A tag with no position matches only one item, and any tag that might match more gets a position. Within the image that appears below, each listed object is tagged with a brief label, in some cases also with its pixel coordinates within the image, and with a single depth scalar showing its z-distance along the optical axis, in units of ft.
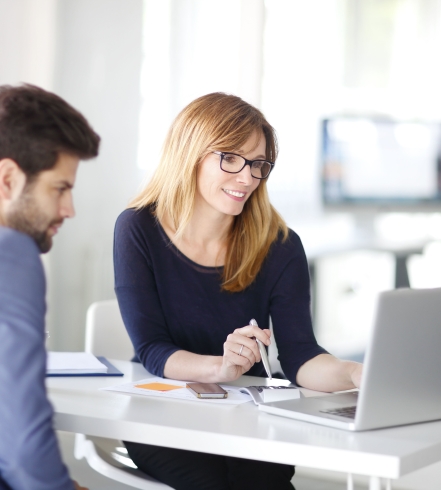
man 10.36
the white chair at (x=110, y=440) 12.22
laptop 10.95
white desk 10.72
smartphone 11.67
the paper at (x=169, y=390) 11.66
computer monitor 21.93
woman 12.83
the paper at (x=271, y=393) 11.63
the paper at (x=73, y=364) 12.36
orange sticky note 11.90
